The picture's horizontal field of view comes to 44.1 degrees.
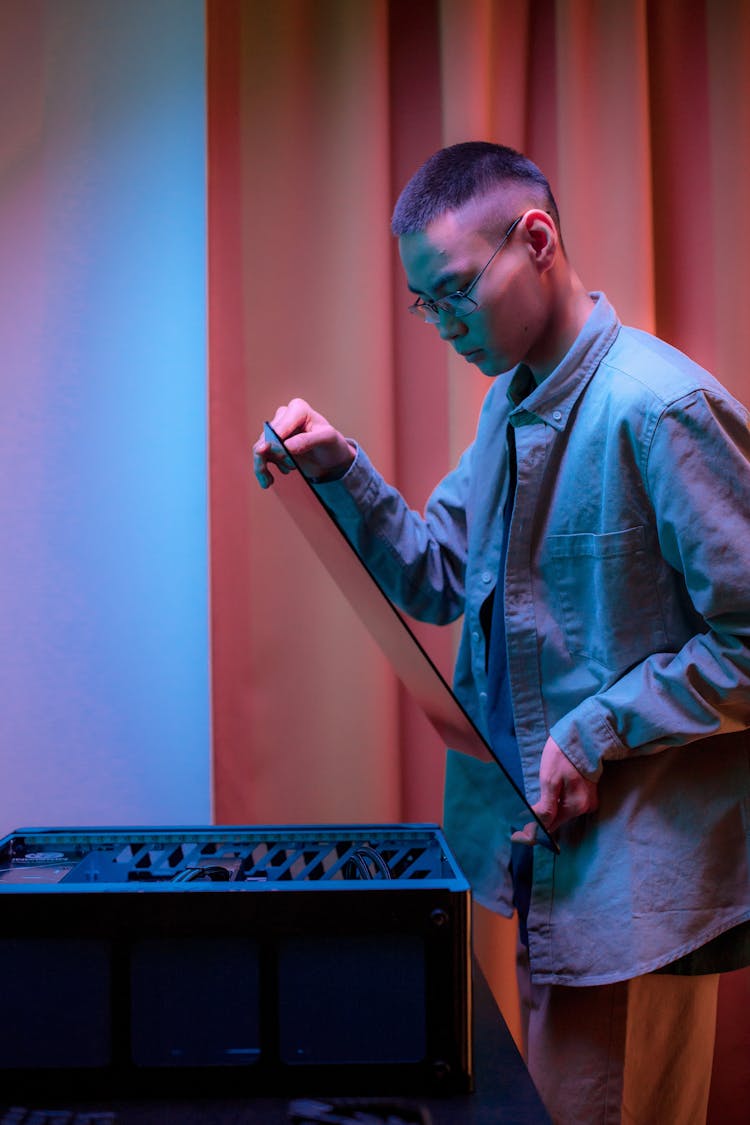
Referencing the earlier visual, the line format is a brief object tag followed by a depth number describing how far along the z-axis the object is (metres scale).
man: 0.93
